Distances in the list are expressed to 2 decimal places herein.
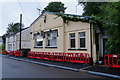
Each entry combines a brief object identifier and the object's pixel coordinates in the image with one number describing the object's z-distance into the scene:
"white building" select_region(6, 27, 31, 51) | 34.98
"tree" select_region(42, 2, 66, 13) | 54.98
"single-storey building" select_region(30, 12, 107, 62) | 14.37
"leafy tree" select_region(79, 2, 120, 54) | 8.90
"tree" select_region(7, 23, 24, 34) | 79.76
